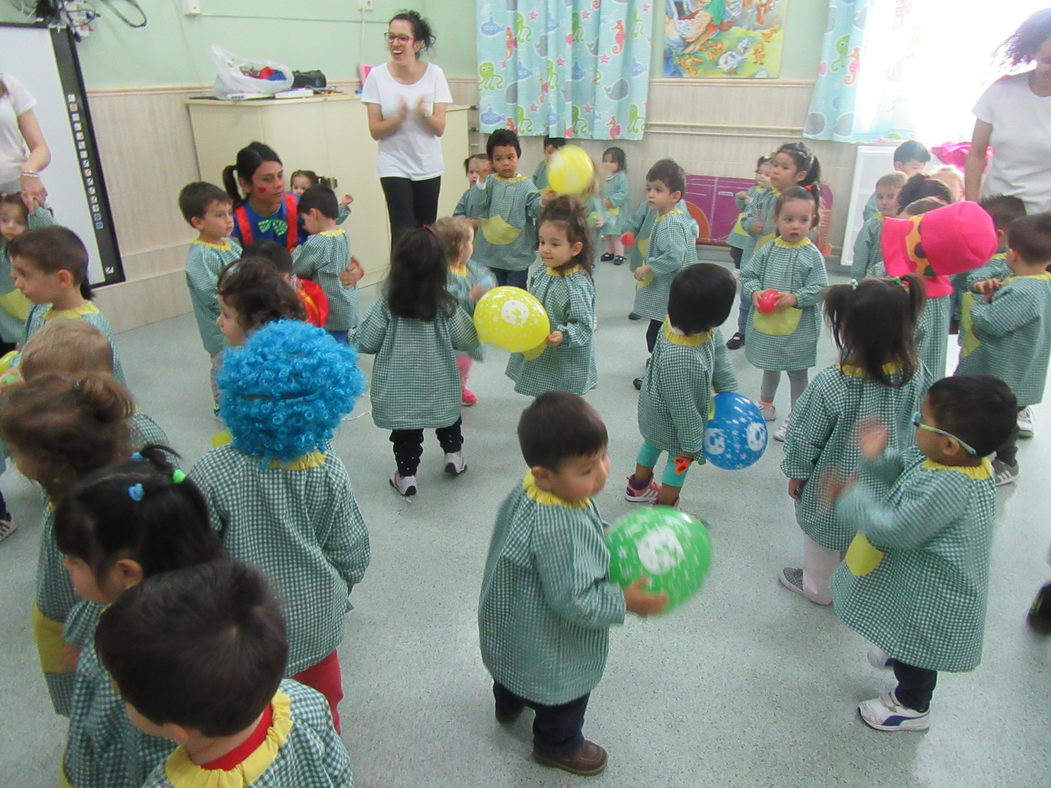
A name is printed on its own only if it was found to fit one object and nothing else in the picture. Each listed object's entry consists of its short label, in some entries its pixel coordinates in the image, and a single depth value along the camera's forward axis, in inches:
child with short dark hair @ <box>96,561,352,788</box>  29.4
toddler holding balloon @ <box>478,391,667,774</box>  46.3
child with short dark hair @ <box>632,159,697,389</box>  123.7
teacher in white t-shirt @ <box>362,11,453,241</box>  128.0
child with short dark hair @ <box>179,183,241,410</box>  104.7
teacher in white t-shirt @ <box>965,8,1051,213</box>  101.1
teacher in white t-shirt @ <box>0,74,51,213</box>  109.0
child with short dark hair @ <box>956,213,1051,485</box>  88.7
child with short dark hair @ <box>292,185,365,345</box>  115.1
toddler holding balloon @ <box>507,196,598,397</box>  93.5
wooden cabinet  156.1
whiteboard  126.5
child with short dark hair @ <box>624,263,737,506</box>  78.2
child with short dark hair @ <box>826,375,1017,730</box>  52.3
